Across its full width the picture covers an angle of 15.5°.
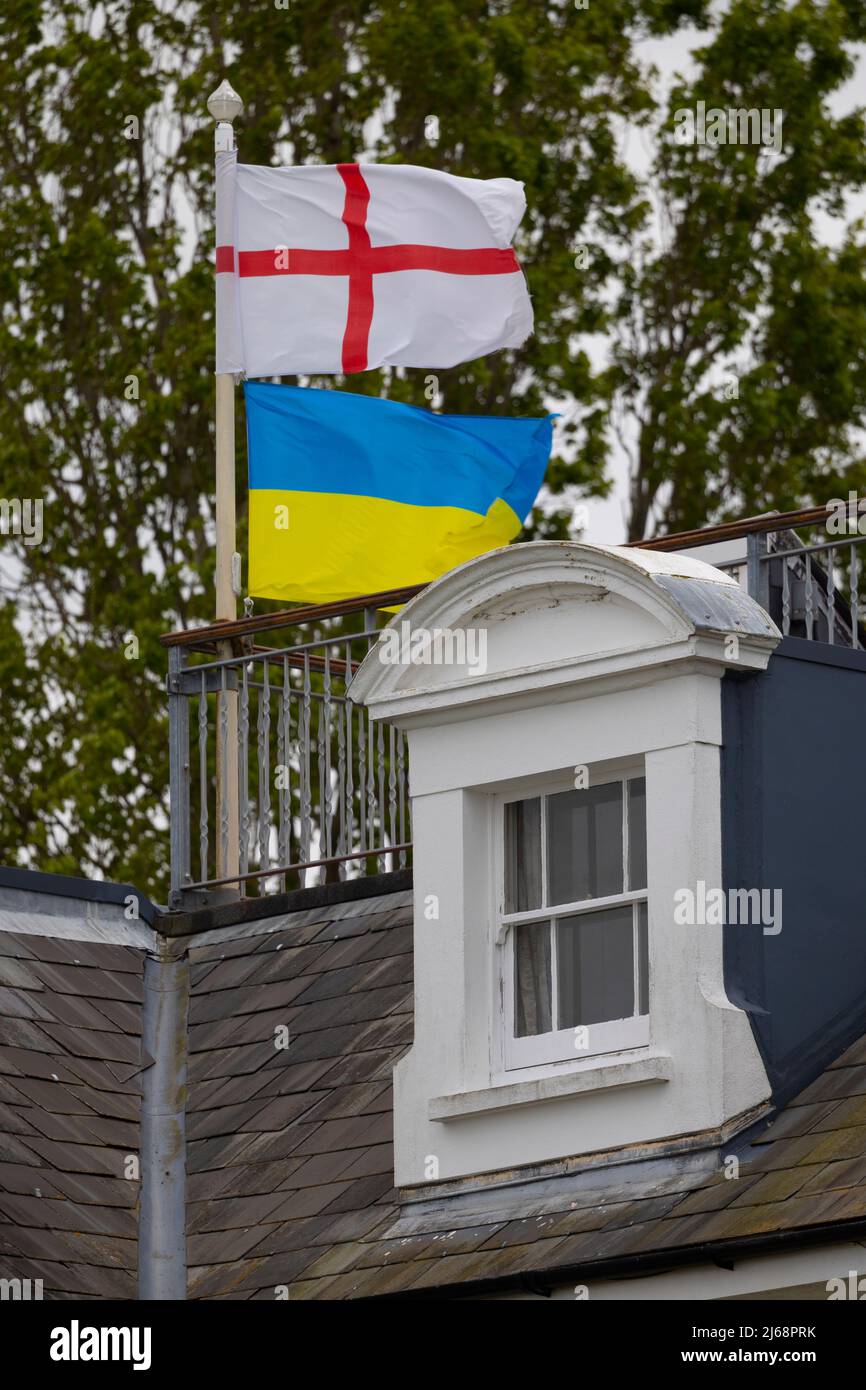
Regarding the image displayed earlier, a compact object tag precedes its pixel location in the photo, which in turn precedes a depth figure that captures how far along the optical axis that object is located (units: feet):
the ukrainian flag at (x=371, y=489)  51.34
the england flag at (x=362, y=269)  53.52
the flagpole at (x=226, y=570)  45.73
